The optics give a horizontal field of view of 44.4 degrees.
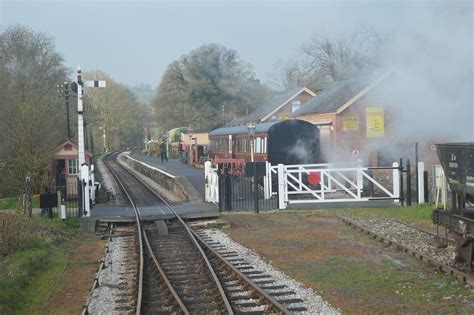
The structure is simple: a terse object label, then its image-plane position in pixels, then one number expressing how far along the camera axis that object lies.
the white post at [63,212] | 16.41
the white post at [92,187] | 20.61
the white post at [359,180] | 18.08
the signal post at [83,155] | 17.27
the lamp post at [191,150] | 44.34
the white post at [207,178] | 20.31
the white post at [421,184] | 17.14
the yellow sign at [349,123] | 25.06
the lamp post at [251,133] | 24.49
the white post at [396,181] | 17.64
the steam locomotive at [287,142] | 24.02
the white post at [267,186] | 19.99
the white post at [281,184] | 17.67
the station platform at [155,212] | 16.52
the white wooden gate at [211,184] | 18.94
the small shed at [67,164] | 24.88
